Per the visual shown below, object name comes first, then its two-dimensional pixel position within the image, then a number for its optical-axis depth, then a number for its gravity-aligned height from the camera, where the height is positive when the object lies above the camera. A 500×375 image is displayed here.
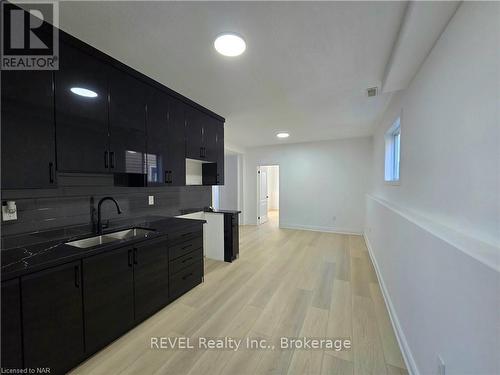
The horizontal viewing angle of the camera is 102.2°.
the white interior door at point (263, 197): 6.82 -0.48
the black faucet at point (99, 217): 2.10 -0.36
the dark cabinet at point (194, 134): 2.90 +0.73
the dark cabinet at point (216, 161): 3.46 +0.40
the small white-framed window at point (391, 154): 3.12 +0.47
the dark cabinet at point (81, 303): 1.22 -0.92
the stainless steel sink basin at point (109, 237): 1.94 -0.58
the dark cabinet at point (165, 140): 2.37 +0.55
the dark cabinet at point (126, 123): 1.97 +0.63
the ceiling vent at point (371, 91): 2.46 +1.15
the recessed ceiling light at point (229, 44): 1.56 +1.12
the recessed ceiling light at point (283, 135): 4.71 +1.16
